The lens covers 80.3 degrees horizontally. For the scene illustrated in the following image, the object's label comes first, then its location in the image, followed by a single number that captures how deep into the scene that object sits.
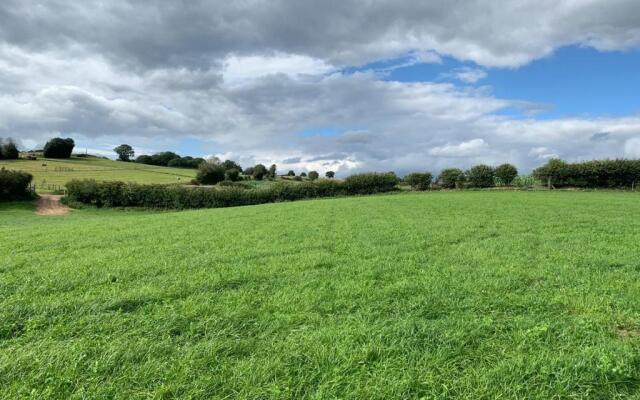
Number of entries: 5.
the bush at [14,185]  43.19
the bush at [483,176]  48.78
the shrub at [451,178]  50.16
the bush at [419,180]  51.94
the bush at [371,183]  52.62
